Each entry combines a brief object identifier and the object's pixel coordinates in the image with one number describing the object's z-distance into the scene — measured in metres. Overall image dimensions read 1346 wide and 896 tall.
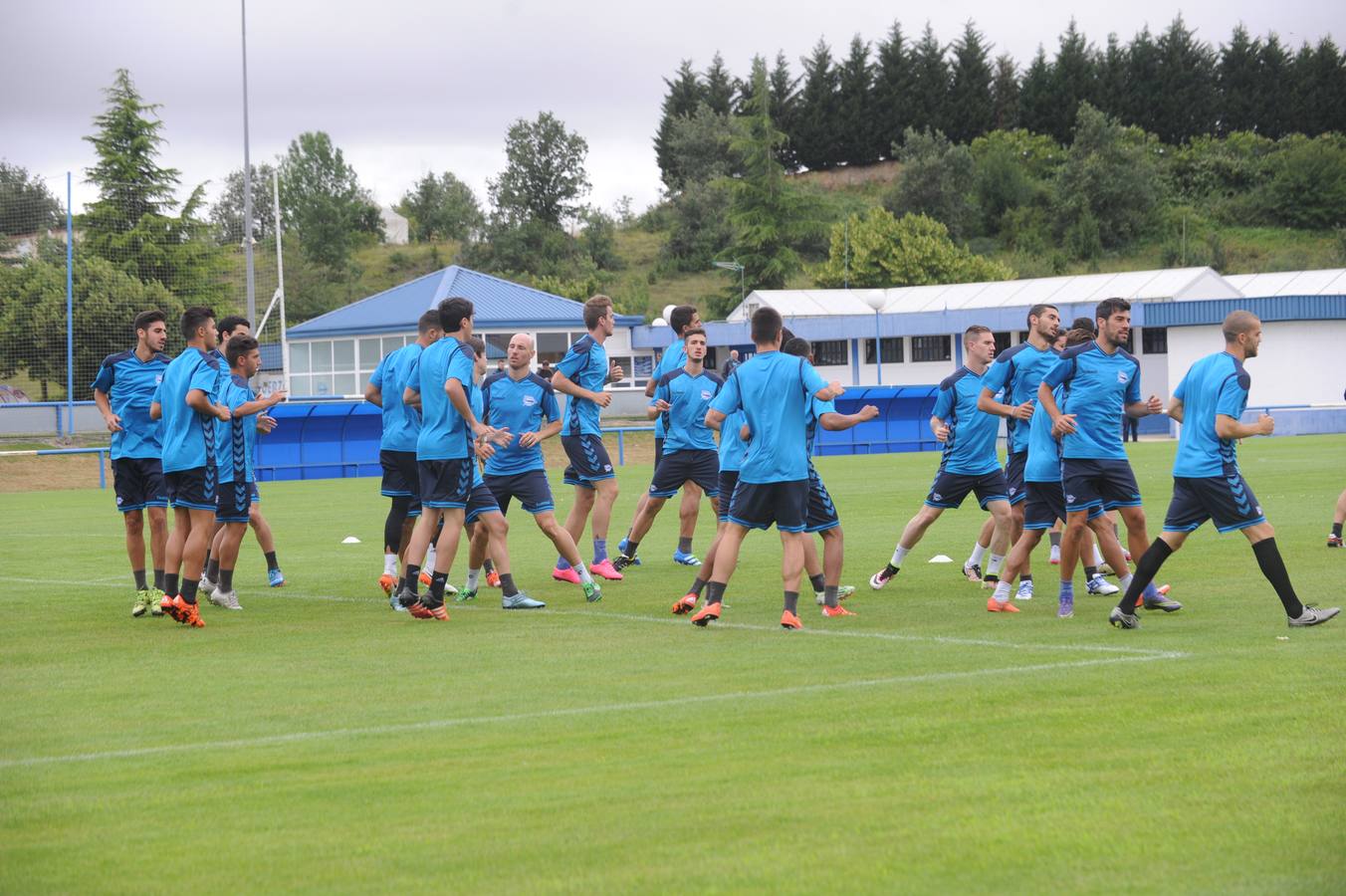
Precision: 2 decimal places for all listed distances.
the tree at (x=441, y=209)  118.00
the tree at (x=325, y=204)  109.62
